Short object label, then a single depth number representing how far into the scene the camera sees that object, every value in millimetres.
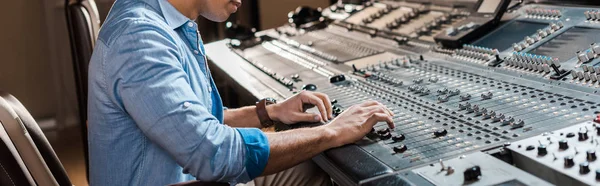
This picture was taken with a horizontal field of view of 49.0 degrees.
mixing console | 1506
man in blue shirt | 1523
